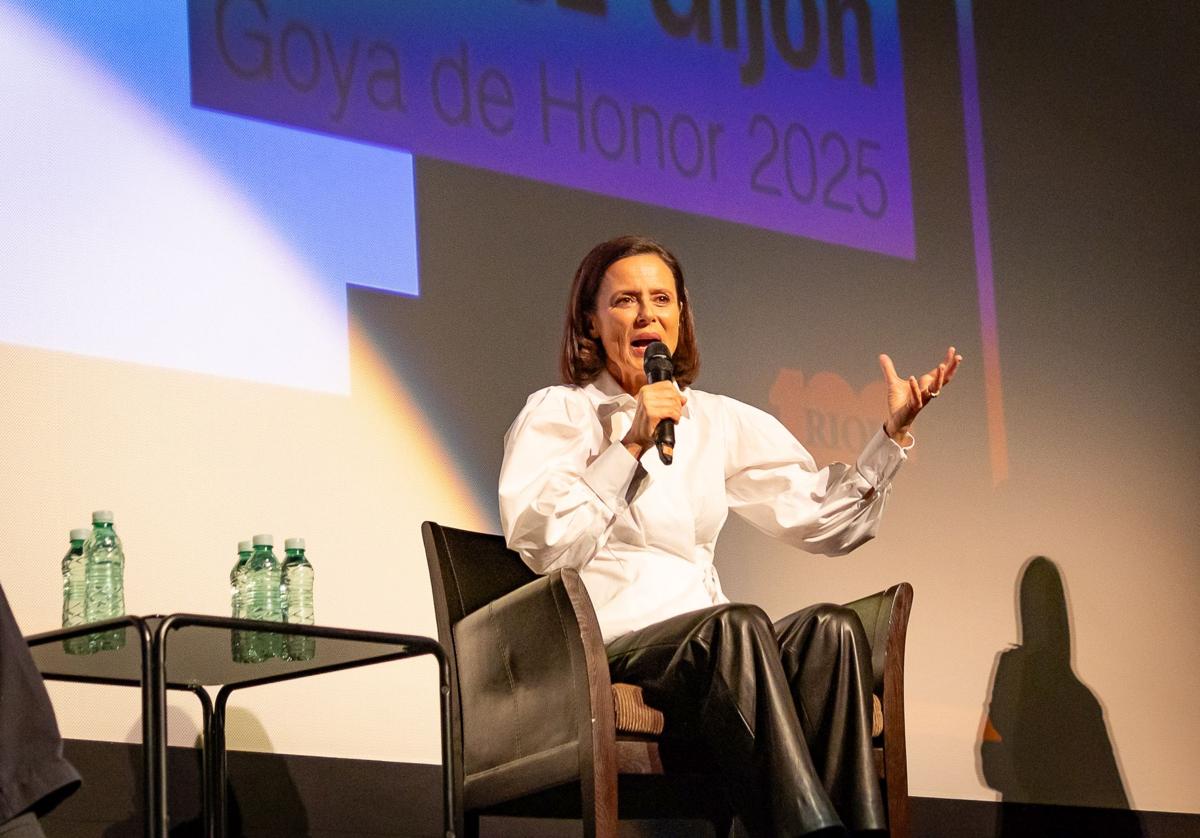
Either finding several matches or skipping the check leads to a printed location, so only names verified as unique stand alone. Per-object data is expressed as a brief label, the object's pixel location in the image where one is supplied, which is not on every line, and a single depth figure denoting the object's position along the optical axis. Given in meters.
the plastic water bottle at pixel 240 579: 4.99
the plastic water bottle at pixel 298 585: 5.10
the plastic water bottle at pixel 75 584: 4.84
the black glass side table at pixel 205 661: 4.04
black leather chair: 4.73
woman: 4.62
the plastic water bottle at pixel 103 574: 4.80
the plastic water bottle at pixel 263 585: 4.95
